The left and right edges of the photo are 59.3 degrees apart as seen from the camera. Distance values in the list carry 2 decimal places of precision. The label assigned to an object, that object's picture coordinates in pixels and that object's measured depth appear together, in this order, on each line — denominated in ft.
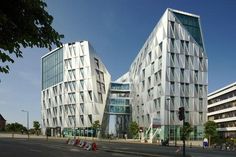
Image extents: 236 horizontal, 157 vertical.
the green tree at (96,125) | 232.11
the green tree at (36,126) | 291.75
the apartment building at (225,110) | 212.92
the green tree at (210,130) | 178.31
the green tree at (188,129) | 172.76
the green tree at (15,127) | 292.90
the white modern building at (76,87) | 251.30
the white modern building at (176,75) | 190.30
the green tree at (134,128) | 212.40
